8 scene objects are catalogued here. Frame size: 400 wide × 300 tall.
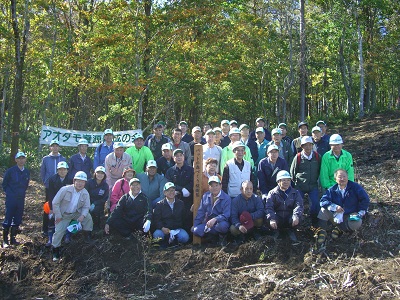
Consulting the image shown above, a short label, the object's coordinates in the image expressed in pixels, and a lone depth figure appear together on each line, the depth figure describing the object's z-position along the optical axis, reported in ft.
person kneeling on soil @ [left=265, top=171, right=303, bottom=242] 22.95
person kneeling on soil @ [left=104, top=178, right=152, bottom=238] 24.88
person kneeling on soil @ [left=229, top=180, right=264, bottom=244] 23.15
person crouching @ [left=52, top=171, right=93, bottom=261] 23.66
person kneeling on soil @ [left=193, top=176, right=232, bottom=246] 23.38
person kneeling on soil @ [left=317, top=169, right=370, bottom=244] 22.17
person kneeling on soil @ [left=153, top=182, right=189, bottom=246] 24.39
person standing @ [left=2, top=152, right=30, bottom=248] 25.58
